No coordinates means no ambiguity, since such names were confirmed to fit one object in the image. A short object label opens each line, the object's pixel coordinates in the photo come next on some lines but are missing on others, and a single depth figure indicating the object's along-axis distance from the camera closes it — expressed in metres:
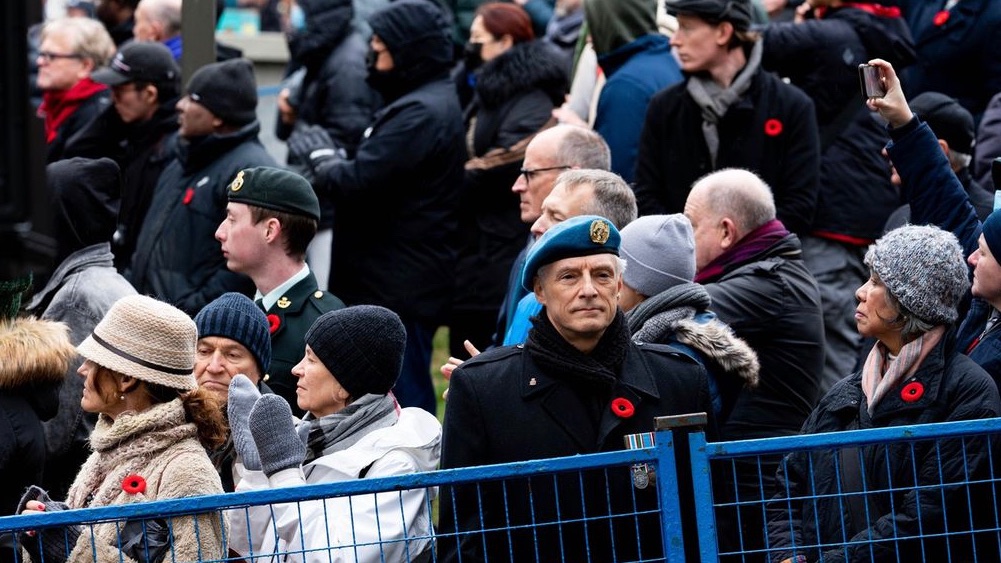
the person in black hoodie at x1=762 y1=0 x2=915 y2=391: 16.09
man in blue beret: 9.21
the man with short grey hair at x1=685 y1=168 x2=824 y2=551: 12.26
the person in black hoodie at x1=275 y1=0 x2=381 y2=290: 19.67
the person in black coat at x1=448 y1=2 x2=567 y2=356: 17.64
